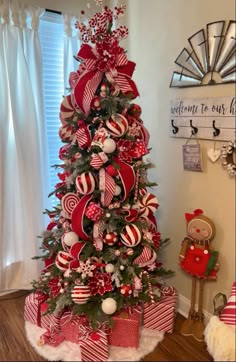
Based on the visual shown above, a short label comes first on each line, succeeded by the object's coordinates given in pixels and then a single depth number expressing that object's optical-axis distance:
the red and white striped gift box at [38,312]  1.86
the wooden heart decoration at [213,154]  1.78
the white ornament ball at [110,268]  1.75
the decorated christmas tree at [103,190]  1.71
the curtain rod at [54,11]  2.33
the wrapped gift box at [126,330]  1.75
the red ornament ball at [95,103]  1.72
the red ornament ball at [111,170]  1.70
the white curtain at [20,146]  2.14
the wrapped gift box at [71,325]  1.78
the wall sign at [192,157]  1.89
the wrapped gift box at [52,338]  1.79
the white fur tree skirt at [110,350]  1.71
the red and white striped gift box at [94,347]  1.66
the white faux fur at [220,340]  1.54
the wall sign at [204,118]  1.70
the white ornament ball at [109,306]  1.69
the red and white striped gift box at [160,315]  1.90
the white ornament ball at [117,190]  1.73
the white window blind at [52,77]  2.38
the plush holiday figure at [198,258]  1.80
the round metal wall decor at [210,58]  1.67
